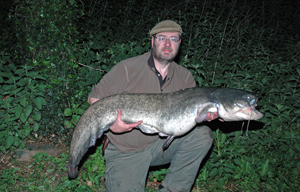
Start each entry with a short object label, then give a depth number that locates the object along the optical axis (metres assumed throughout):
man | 3.30
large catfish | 2.97
